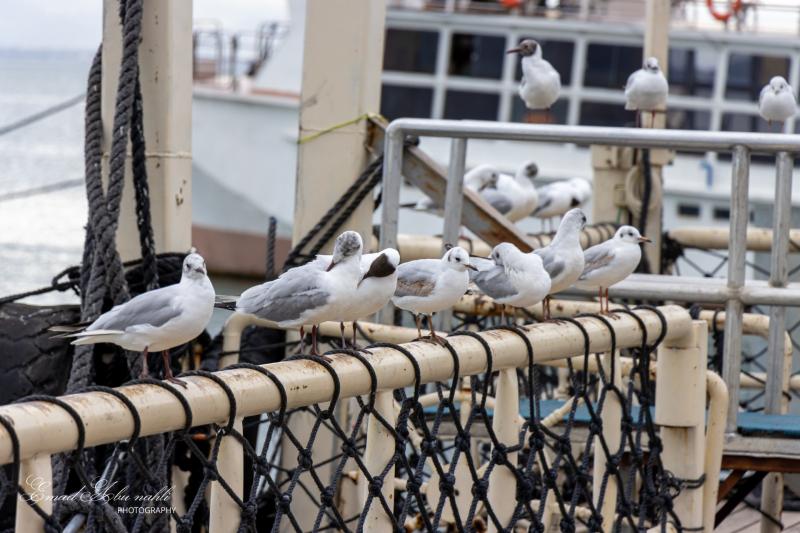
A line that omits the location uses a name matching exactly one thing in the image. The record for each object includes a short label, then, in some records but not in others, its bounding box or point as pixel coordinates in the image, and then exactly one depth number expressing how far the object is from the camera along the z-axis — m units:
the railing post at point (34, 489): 3.54
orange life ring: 29.90
